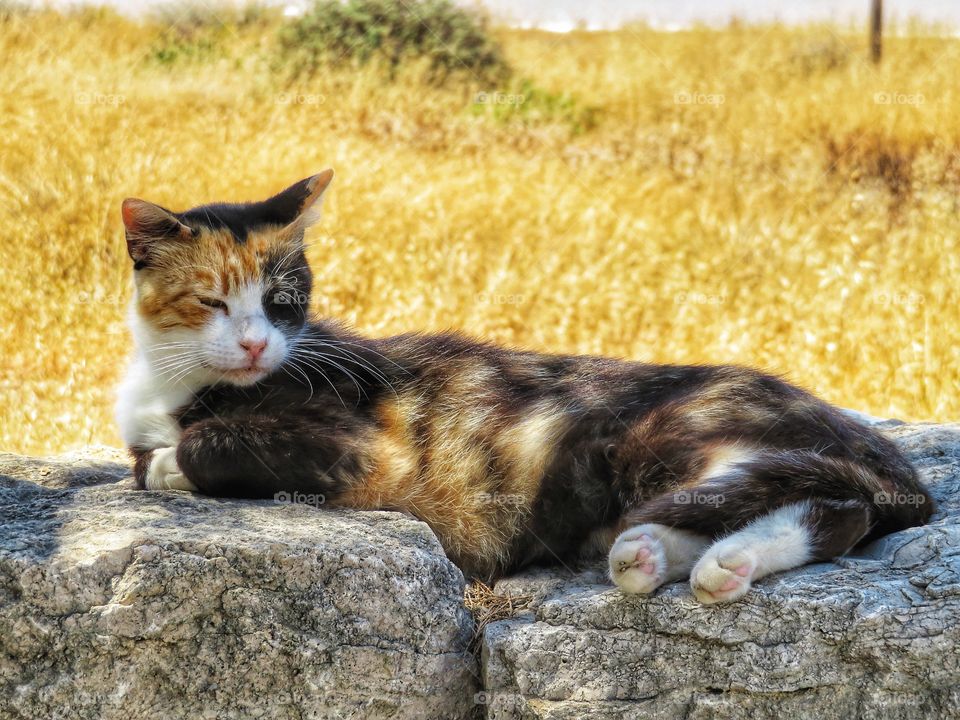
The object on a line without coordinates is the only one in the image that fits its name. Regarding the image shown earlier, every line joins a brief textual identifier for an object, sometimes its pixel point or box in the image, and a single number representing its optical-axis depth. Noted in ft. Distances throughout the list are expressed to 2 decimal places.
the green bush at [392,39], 29.55
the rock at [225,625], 8.07
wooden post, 31.22
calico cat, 9.40
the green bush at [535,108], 28.99
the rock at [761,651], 7.88
